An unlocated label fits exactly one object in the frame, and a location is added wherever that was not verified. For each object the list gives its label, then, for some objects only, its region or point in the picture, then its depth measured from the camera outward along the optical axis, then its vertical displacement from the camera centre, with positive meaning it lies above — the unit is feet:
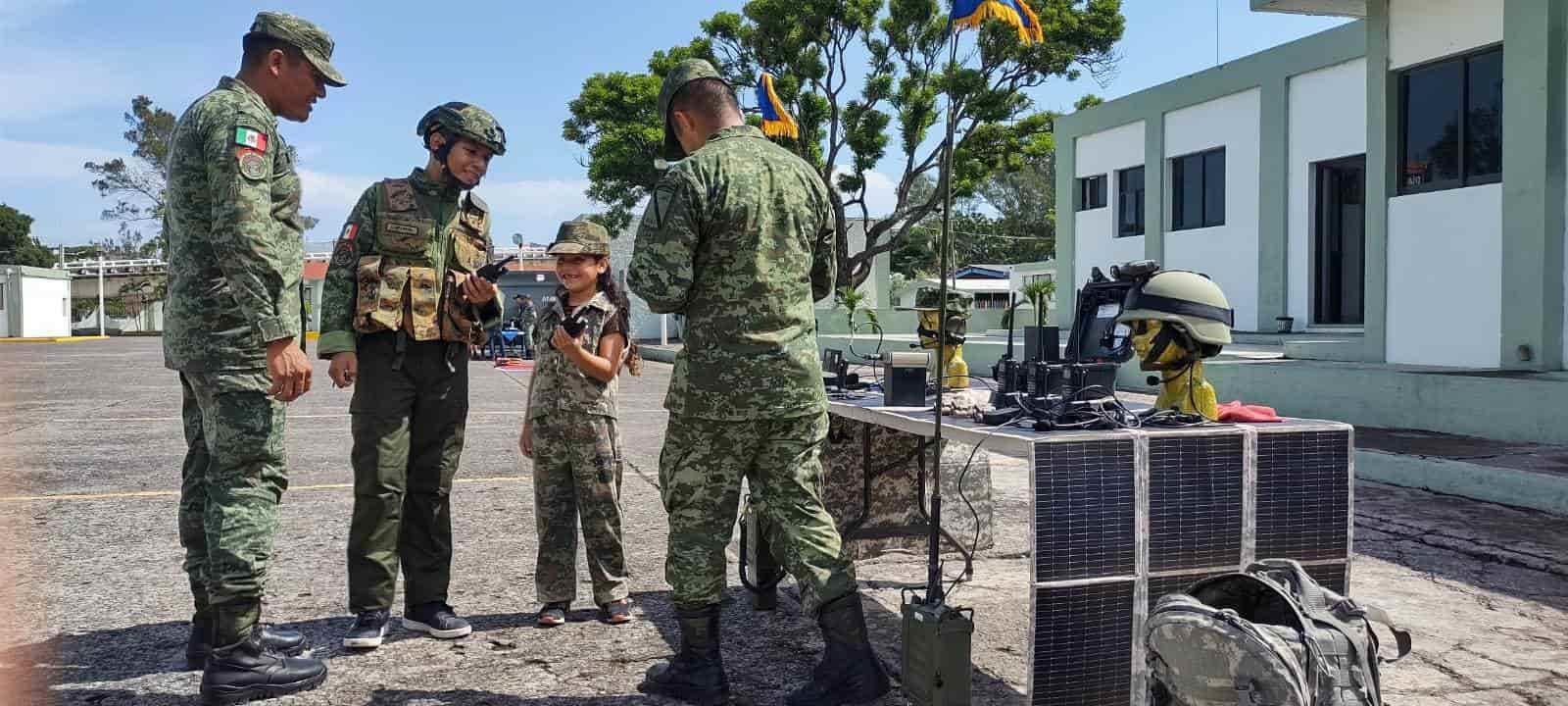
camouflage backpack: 8.11 -2.24
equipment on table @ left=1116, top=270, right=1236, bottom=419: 12.05 +0.12
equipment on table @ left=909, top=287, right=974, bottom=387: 15.16 +0.17
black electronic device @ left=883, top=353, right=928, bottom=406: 12.96 -0.45
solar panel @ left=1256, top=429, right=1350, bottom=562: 10.44 -1.43
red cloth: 11.04 -0.71
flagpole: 9.45 -1.31
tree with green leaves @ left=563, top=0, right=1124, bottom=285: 79.41 +19.22
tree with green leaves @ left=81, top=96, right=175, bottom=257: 222.28 +36.97
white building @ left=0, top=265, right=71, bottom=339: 143.95 +4.60
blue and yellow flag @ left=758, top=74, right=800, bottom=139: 21.01 +4.26
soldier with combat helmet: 12.28 -0.12
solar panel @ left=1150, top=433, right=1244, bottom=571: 10.06 -1.43
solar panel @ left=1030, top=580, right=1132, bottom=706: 9.75 -2.66
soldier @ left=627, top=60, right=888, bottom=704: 10.55 -0.48
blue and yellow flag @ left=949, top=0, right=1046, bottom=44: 11.29 +3.27
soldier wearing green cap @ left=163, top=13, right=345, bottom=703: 10.53 +0.04
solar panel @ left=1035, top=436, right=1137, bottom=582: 9.57 -1.44
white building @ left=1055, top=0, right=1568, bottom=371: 33.01 +5.77
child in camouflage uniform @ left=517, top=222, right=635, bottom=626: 13.35 -1.14
